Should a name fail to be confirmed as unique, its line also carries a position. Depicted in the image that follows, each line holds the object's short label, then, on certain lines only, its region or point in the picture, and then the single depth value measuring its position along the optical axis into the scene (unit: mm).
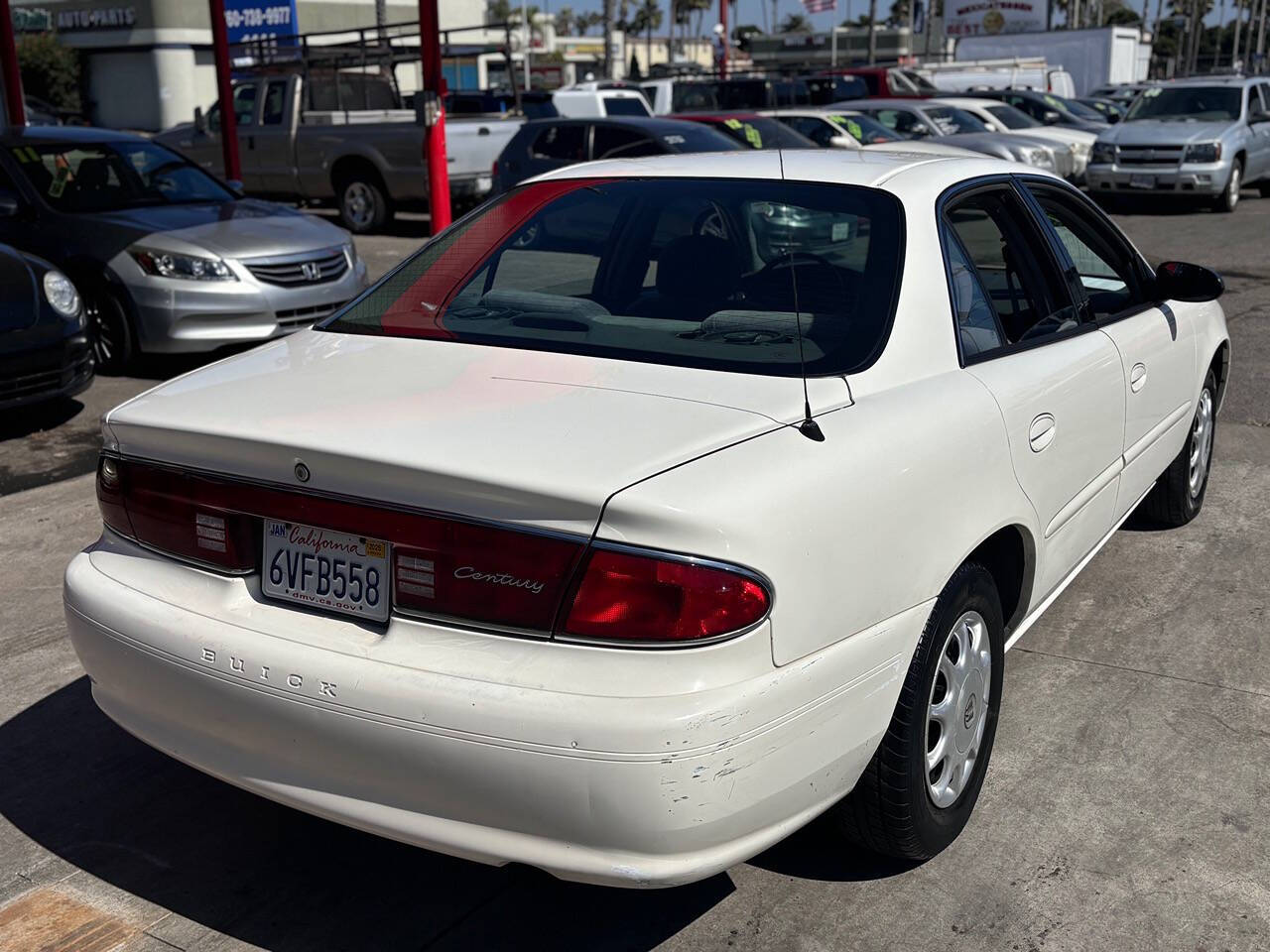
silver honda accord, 8508
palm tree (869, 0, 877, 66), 64750
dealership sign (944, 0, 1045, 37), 55844
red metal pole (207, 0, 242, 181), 13680
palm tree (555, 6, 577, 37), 153750
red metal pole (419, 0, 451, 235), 12227
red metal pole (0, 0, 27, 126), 14125
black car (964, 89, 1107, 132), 23000
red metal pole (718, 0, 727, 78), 49594
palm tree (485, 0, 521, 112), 18578
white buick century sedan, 2426
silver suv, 18219
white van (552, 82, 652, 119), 21453
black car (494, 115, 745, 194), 13727
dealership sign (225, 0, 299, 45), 44406
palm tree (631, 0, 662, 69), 121000
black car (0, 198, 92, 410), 6887
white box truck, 45844
